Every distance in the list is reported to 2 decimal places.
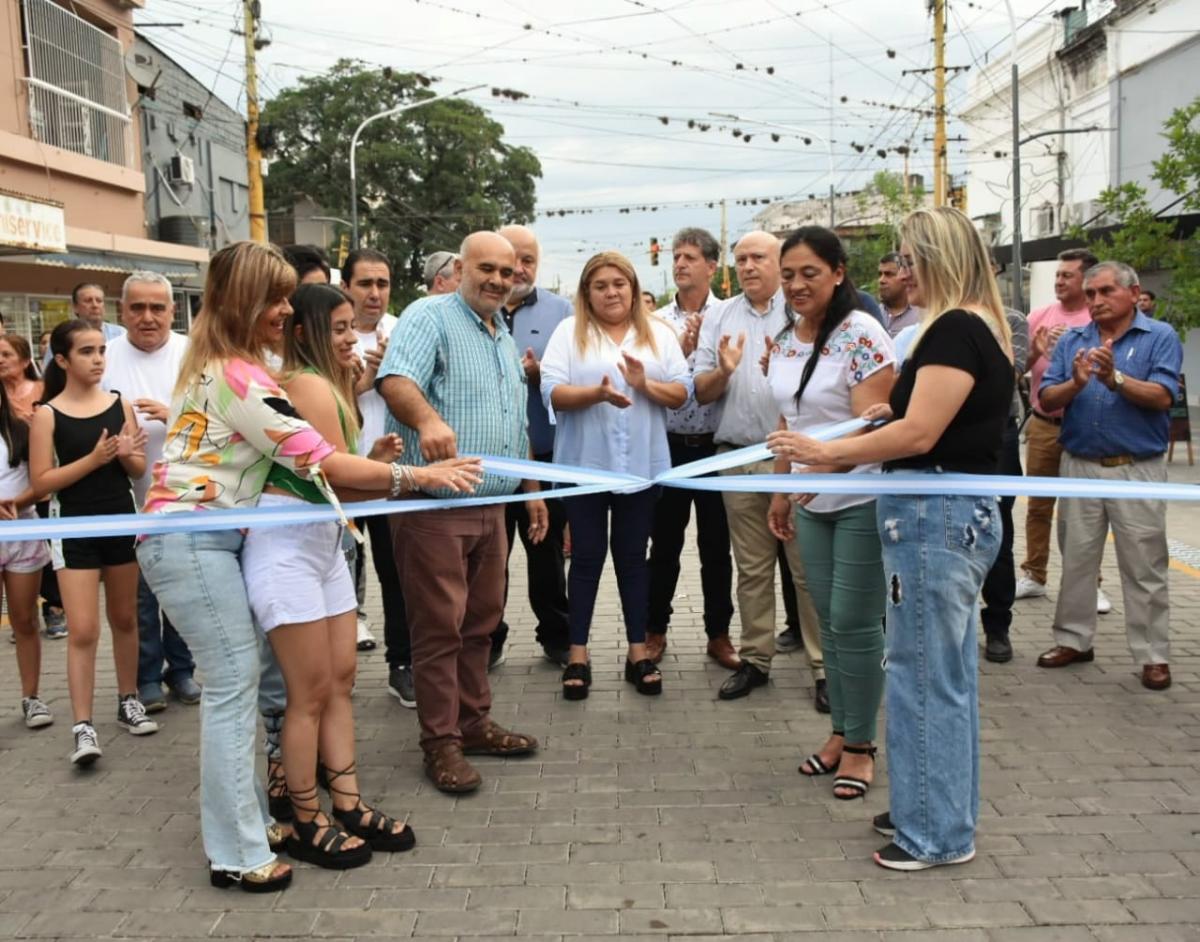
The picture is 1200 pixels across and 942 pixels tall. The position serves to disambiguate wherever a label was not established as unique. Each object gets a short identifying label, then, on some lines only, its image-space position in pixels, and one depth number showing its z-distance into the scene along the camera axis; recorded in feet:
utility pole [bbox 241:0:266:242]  69.46
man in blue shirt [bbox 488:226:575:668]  21.01
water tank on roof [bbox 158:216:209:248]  80.33
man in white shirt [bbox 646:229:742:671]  20.61
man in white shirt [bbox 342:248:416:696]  18.99
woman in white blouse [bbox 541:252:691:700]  18.78
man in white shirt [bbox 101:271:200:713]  18.21
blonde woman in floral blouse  11.81
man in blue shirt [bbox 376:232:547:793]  14.97
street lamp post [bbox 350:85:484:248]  117.70
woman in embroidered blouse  14.61
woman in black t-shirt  12.00
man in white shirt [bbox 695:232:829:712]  18.98
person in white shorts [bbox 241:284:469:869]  12.22
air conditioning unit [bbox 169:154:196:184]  86.12
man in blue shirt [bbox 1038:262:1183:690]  18.65
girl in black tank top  16.66
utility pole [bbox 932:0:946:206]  87.30
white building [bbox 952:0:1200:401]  88.58
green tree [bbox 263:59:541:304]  178.60
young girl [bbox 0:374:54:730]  17.74
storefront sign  45.91
